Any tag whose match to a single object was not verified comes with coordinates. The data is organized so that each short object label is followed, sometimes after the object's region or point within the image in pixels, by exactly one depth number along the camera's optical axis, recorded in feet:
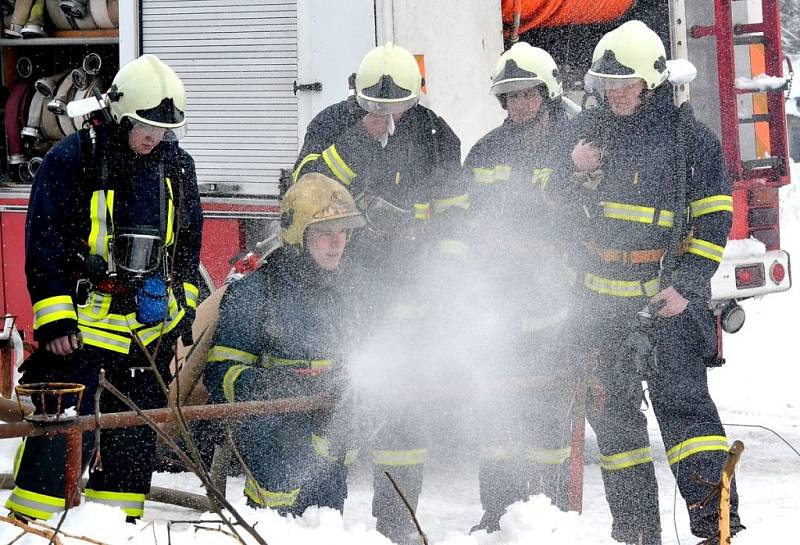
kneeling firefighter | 22.90
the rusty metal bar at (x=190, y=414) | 16.57
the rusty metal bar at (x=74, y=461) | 16.74
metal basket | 16.17
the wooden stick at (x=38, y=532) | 12.43
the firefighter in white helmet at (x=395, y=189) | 28.96
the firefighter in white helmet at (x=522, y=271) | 29.91
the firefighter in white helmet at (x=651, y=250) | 27.50
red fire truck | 35.58
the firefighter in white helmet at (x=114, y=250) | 23.65
